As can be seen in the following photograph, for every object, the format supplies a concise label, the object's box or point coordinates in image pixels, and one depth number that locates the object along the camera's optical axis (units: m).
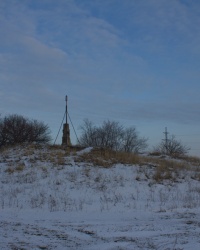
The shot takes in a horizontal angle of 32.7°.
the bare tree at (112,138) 72.19
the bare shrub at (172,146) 80.06
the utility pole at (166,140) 78.25
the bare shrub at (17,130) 55.38
